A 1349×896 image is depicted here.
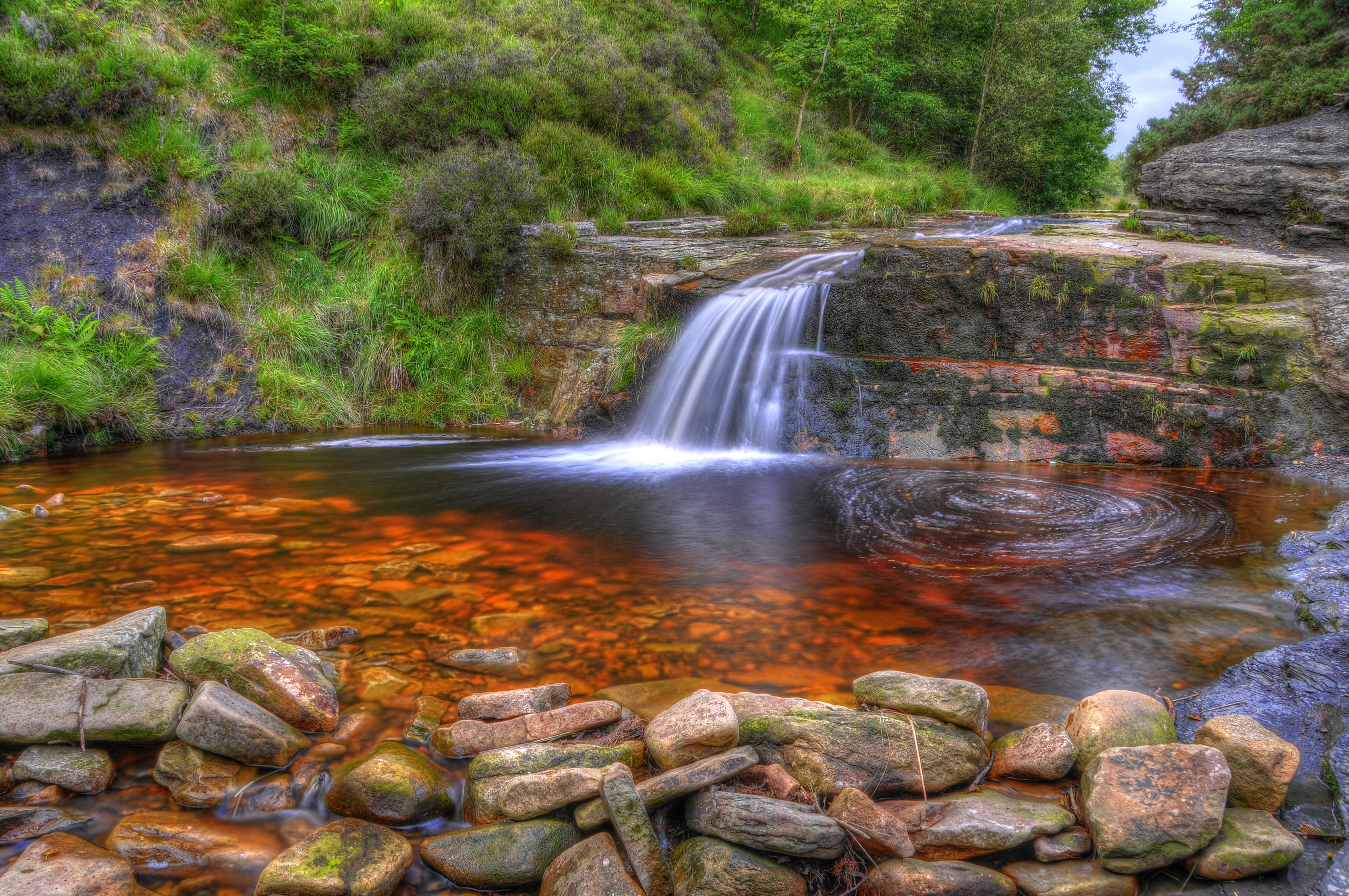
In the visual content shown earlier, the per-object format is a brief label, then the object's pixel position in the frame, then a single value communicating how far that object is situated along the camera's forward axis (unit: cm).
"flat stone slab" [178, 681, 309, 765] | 190
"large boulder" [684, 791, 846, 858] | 163
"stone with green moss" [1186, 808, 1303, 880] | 155
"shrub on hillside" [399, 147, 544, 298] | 845
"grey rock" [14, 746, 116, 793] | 181
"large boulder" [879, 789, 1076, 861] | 168
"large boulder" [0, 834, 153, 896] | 146
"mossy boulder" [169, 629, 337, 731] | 211
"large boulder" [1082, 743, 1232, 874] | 159
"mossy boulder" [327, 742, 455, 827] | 179
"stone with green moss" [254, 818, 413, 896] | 154
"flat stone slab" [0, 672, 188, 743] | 189
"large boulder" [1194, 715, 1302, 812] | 172
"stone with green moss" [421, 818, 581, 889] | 165
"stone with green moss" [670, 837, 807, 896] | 157
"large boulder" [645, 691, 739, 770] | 188
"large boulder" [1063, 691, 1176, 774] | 193
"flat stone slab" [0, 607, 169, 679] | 208
